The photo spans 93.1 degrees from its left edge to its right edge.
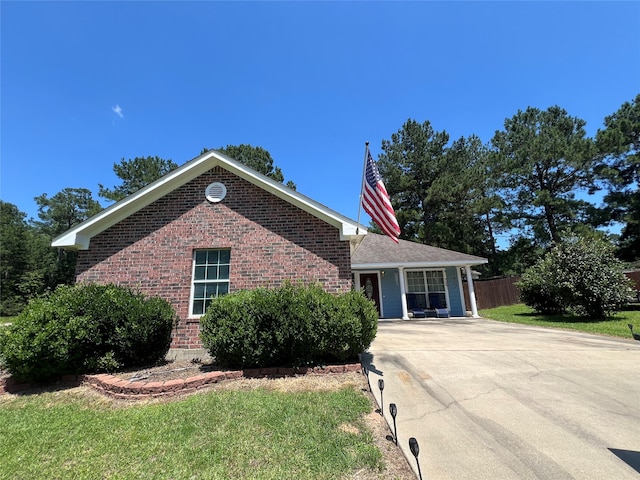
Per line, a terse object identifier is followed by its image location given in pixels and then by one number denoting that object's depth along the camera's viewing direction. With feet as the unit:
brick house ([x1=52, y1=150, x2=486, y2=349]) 24.52
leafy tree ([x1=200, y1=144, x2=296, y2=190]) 89.45
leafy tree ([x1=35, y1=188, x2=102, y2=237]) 156.04
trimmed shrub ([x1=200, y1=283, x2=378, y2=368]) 17.74
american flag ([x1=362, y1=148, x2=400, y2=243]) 24.88
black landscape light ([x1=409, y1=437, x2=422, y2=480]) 8.59
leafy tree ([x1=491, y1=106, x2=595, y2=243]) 87.61
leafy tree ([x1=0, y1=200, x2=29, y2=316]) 102.17
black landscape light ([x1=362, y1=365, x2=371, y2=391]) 17.71
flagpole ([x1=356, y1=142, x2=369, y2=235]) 29.96
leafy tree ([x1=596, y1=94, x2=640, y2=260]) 86.94
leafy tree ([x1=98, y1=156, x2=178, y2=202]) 101.09
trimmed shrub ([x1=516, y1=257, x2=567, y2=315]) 43.86
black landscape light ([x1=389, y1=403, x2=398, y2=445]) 11.19
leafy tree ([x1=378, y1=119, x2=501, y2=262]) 97.25
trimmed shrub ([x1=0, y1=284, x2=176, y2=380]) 17.57
